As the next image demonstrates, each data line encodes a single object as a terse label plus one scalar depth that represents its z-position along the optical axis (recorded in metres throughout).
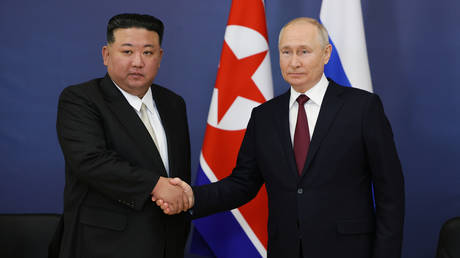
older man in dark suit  4.41
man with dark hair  4.44
